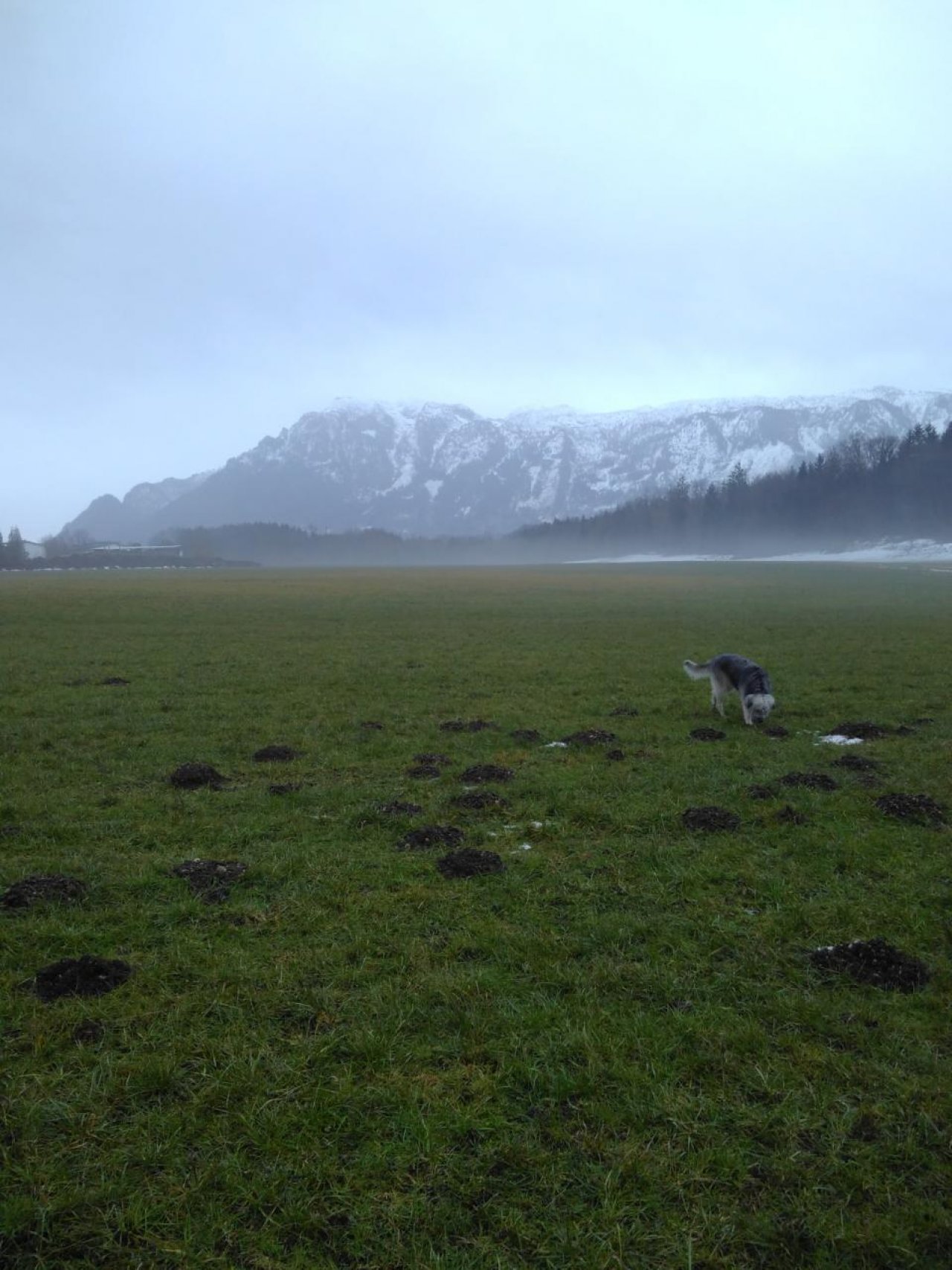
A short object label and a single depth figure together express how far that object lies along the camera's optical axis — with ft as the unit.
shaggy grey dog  45.80
